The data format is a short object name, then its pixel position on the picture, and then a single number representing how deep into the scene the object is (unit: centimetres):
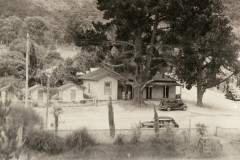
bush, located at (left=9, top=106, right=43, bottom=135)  2719
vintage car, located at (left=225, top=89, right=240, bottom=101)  6084
